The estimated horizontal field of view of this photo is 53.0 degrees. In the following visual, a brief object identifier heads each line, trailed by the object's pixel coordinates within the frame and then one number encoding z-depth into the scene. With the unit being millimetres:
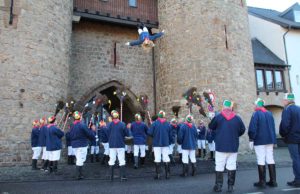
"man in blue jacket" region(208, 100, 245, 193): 6148
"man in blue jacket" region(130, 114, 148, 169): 11250
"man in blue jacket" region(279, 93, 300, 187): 6641
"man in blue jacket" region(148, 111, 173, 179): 8766
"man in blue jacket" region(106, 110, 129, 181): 8523
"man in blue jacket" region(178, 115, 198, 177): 9102
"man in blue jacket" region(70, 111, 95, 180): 8719
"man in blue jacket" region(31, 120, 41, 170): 10758
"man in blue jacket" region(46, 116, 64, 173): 9852
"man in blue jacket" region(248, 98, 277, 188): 6574
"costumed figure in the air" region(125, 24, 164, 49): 13250
